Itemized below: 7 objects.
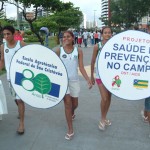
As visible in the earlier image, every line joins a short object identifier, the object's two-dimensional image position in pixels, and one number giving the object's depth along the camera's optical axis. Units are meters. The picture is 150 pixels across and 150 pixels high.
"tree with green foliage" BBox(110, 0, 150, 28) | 25.64
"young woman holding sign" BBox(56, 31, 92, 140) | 2.81
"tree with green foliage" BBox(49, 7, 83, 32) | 19.29
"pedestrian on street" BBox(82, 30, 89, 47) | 15.00
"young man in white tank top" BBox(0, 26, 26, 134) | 2.96
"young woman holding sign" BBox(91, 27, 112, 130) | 2.92
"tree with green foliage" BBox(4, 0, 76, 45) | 8.67
